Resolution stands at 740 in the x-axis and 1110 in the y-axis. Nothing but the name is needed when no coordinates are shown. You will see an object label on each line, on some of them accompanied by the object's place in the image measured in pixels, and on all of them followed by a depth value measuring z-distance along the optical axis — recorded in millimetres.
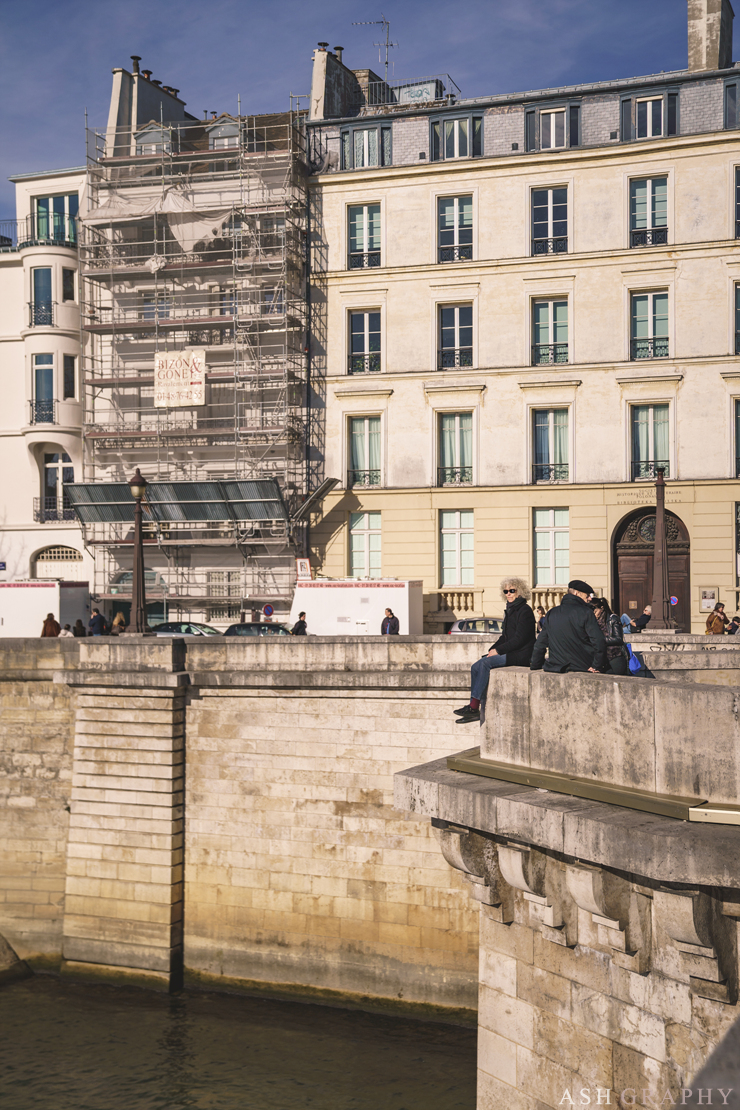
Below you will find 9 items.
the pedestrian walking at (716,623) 20891
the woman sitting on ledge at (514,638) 9062
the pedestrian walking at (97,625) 21922
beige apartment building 27484
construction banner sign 30844
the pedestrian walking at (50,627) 22797
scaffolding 30500
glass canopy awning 29969
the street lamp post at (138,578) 16719
